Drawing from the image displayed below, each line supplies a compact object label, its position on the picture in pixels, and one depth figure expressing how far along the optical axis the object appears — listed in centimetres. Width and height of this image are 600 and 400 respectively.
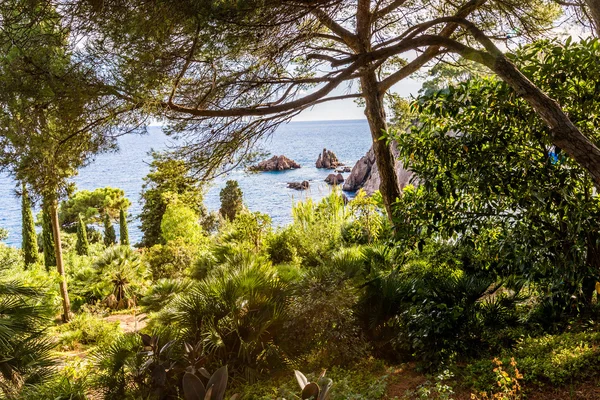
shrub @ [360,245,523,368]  350
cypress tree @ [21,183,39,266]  1619
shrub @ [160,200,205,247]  1398
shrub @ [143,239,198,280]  1076
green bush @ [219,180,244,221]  2162
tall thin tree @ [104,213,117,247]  2214
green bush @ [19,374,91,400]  327
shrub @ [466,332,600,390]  287
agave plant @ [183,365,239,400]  190
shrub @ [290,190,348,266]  825
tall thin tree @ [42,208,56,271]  1506
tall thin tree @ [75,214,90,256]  1952
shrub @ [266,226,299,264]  848
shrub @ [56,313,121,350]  777
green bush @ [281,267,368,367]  363
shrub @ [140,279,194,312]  552
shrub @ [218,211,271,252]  881
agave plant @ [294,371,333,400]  182
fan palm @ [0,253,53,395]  359
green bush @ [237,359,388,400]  296
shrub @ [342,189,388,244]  807
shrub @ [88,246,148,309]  1130
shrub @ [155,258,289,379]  379
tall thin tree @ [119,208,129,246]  2102
